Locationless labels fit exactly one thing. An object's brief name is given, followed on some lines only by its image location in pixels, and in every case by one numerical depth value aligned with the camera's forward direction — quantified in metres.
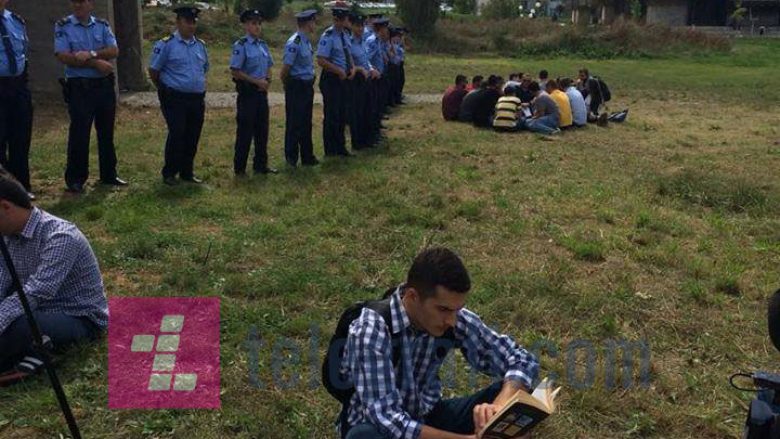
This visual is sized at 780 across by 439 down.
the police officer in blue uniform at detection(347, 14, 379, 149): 10.05
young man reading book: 2.57
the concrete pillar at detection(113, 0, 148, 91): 15.36
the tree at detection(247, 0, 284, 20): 37.53
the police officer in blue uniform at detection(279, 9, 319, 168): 8.70
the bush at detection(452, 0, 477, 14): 57.22
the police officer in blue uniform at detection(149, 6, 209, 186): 7.60
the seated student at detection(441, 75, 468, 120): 13.73
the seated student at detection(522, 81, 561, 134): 12.55
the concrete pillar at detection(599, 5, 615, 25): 52.92
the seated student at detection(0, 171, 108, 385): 3.66
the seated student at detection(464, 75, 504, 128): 12.94
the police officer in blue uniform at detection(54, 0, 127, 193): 7.16
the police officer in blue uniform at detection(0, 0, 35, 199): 6.70
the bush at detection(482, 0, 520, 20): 51.66
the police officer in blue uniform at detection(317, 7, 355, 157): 9.26
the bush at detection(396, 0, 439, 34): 37.09
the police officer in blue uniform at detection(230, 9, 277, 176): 8.16
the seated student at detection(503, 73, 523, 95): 13.23
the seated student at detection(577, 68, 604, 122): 14.67
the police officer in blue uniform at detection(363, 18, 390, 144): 11.27
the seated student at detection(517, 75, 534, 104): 13.62
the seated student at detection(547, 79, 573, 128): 12.78
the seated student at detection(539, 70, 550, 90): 14.22
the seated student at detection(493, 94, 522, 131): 12.42
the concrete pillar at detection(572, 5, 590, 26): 46.03
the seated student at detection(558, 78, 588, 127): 13.21
